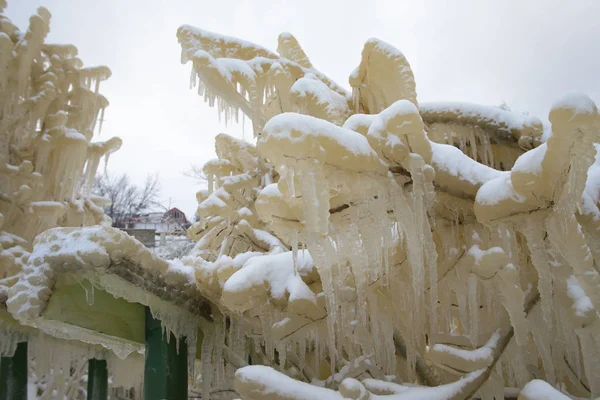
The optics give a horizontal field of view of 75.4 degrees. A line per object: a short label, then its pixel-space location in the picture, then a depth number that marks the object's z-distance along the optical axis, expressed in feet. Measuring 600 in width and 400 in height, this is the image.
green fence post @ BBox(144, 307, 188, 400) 12.17
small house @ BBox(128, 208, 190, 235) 95.71
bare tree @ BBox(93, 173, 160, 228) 101.09
